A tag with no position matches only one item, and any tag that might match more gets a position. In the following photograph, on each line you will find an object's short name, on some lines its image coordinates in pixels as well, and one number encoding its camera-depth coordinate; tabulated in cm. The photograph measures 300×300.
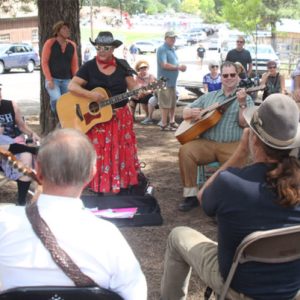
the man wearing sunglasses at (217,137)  475
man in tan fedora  212
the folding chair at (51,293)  165
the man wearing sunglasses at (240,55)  1061
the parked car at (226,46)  2777
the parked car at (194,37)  5522
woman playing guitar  496
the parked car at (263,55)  2078
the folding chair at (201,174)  514
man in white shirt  173
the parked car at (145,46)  4186
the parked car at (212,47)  4169
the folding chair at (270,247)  207
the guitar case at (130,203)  461
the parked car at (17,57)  2467
